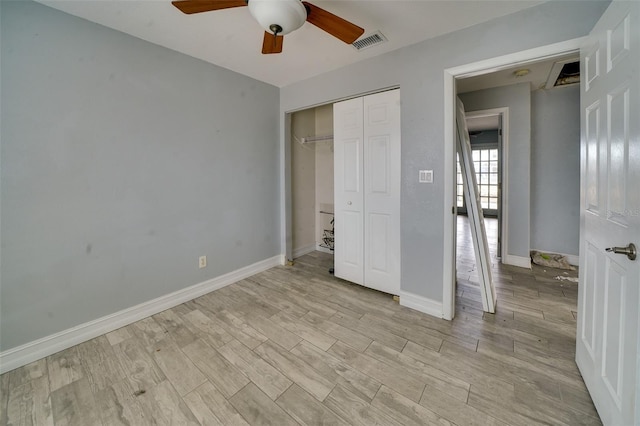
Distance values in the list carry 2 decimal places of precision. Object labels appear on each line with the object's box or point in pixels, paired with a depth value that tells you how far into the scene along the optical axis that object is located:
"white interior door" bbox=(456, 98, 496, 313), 2.37
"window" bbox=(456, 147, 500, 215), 7.51
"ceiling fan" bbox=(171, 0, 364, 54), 1.45
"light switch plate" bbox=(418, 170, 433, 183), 2.30
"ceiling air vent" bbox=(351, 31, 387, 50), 2.20
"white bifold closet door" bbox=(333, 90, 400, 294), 2.61
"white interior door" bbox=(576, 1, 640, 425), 1.03
